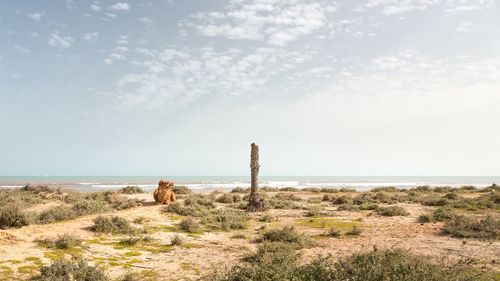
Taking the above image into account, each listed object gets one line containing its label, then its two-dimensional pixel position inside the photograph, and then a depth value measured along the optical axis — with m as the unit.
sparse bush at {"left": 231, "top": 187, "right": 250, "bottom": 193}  42.89
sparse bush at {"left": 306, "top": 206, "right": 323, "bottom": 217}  22.70
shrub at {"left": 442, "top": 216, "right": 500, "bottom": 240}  15.30
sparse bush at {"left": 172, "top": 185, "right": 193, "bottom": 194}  36.47
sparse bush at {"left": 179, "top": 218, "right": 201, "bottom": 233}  16.34
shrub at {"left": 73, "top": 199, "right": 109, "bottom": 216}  18.03
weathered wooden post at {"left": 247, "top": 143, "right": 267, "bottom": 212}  23.86
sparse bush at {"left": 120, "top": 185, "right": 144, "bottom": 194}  38.08
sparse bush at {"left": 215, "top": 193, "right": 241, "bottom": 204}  29.08
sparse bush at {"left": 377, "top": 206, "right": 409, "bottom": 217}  22.34
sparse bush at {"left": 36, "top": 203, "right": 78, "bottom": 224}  16.45
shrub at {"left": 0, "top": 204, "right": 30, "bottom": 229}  14.34
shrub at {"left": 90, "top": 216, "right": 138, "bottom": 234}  14.58
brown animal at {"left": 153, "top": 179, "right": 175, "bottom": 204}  23.59
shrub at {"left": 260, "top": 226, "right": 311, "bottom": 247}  14.08
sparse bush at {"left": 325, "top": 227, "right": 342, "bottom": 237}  15.96
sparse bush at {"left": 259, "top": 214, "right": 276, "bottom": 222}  20.03
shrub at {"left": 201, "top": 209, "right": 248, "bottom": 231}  17.55
